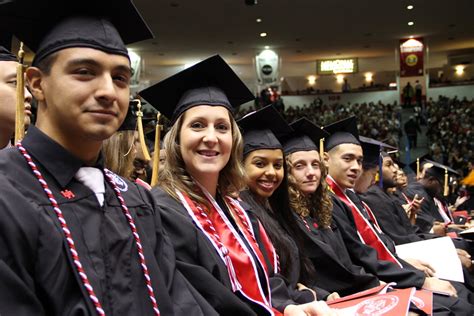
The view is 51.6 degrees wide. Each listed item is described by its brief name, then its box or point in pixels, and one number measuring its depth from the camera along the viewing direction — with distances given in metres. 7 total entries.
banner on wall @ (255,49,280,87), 19.66
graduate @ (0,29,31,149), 2.42
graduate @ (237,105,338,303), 2.96
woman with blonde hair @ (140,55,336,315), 2.10
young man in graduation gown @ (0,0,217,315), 1.32
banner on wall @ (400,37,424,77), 19.70
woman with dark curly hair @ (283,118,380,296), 3.45
